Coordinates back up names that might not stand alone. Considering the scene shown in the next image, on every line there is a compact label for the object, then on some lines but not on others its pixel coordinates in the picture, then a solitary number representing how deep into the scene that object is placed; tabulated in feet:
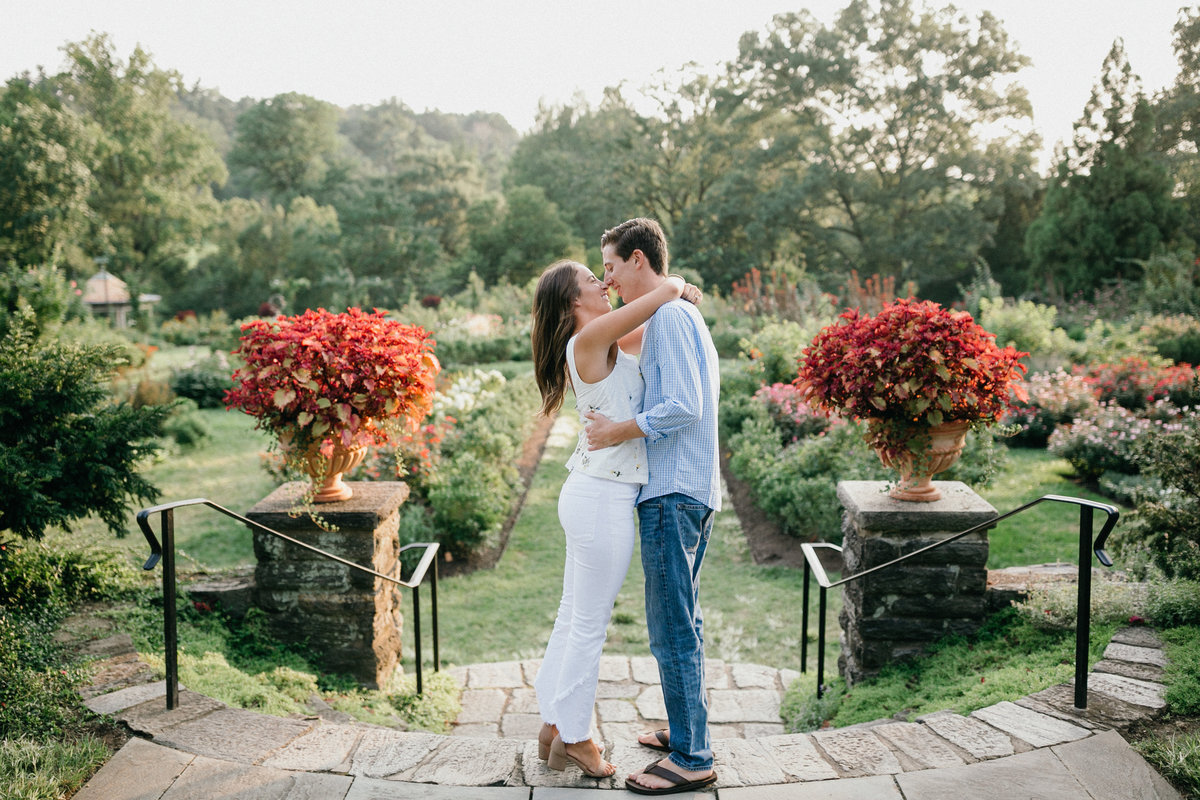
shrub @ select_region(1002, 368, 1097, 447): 28.53
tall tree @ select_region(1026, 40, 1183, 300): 59.31
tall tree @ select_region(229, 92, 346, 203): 120.78
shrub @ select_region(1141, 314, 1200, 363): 34.01
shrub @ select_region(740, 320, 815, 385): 30.94
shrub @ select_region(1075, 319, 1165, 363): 31.99
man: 7.34
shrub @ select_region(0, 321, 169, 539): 11.34
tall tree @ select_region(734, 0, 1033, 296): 74.59
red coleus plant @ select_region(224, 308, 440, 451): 11.07
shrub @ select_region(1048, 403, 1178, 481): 22.99
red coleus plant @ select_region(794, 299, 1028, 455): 10.81
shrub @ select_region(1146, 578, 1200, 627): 9.82
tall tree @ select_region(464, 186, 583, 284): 87.40
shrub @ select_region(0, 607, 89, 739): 8.18
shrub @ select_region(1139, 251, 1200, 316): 44.18
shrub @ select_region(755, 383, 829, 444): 26.05
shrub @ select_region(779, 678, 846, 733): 10.76
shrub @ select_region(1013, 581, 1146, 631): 10.30
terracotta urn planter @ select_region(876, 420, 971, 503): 11.17
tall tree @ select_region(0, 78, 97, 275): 79.56
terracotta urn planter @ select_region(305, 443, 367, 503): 11.59
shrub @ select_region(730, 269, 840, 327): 41.24
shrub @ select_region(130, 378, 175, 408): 36.14
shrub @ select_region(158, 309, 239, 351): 71.72
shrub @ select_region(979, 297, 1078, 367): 34.45
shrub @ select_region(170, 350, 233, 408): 42.80
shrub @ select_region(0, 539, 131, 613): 10.85
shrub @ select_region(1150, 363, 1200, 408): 26.43
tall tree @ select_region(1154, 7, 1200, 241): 67.21
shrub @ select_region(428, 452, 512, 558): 20.15
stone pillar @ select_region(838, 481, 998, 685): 10.94
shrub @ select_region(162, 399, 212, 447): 32.73
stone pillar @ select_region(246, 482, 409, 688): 11.57
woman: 7.44
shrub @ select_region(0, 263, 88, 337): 29.53
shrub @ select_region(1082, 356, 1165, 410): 27.66
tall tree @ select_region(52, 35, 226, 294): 93.15
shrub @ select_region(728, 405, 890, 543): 19.47
